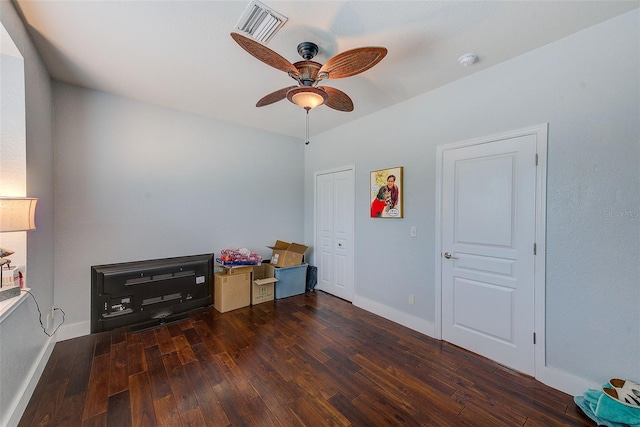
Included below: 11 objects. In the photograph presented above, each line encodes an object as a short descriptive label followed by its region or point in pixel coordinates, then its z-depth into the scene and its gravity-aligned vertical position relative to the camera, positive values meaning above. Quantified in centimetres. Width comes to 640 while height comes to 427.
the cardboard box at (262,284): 362 -105
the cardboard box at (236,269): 344 -80
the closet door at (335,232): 381 -31
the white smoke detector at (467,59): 211 +133
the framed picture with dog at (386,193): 307 +26
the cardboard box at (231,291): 332 -108
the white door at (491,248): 212 -32
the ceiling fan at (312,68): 155 +101
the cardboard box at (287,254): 392 -66
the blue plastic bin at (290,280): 385 -108
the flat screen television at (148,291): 275 -96
